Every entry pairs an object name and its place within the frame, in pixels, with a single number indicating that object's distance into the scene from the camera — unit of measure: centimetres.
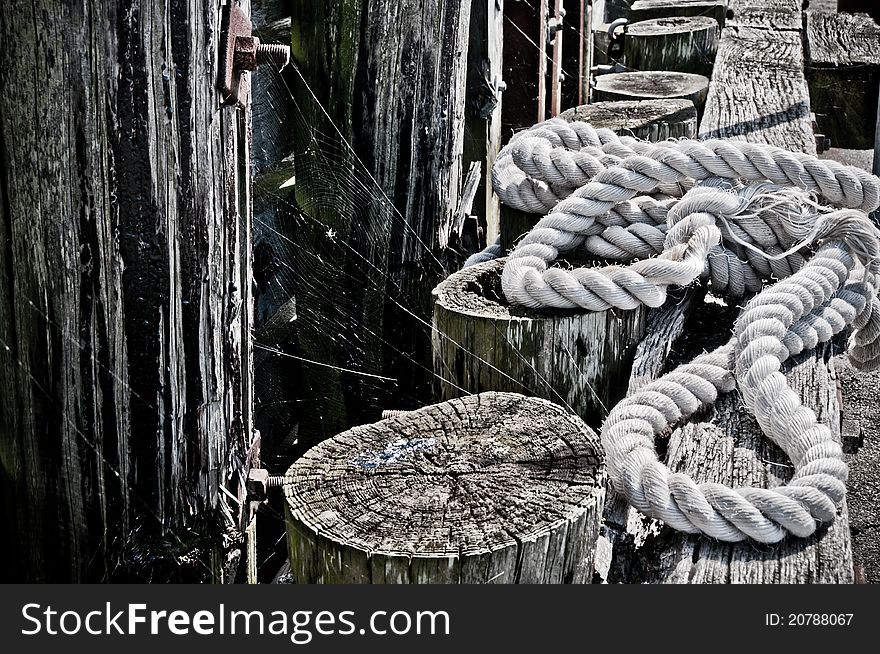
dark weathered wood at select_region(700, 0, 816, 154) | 410
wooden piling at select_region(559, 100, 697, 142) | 344
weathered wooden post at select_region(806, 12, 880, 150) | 546
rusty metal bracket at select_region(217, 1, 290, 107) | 177
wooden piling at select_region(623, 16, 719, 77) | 530
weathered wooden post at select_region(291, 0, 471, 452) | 280
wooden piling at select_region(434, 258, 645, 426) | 215
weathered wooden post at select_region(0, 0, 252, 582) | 167
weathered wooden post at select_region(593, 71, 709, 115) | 400
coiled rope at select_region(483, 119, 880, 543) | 191
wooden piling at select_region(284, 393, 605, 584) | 145
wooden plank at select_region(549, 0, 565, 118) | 511
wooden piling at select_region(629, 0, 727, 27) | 640
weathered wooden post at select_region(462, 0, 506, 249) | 356
